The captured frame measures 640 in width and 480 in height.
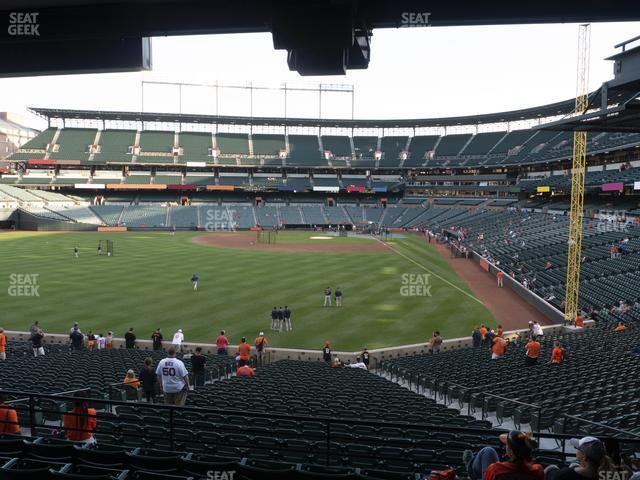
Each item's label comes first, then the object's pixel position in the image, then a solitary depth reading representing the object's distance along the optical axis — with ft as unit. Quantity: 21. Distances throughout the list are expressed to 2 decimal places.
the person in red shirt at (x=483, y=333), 74.65
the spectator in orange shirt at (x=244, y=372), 50.51
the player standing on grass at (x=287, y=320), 79.51
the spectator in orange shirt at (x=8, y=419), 23.47
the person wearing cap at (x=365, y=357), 64.34
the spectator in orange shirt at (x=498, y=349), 59.62
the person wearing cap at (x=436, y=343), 70.69
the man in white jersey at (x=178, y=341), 65.88
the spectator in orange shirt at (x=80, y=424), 23.60
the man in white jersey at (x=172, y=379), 32.45
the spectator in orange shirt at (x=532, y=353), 53.31
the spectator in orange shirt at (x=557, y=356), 53.21
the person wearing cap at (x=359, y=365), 60.68
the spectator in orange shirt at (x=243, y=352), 57.21
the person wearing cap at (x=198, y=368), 47.70
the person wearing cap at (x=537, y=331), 76.25
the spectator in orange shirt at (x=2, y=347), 57.37
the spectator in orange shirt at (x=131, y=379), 36.16
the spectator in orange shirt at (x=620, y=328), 72.58
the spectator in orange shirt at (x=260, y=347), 65.77
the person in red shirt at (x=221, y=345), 65.72
